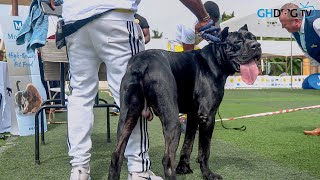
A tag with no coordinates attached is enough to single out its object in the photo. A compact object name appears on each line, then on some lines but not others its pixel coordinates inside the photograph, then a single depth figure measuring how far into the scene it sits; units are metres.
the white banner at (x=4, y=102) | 5.86
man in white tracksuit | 2.67
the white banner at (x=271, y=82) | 23.69
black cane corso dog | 2.41
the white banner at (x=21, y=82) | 5.59
